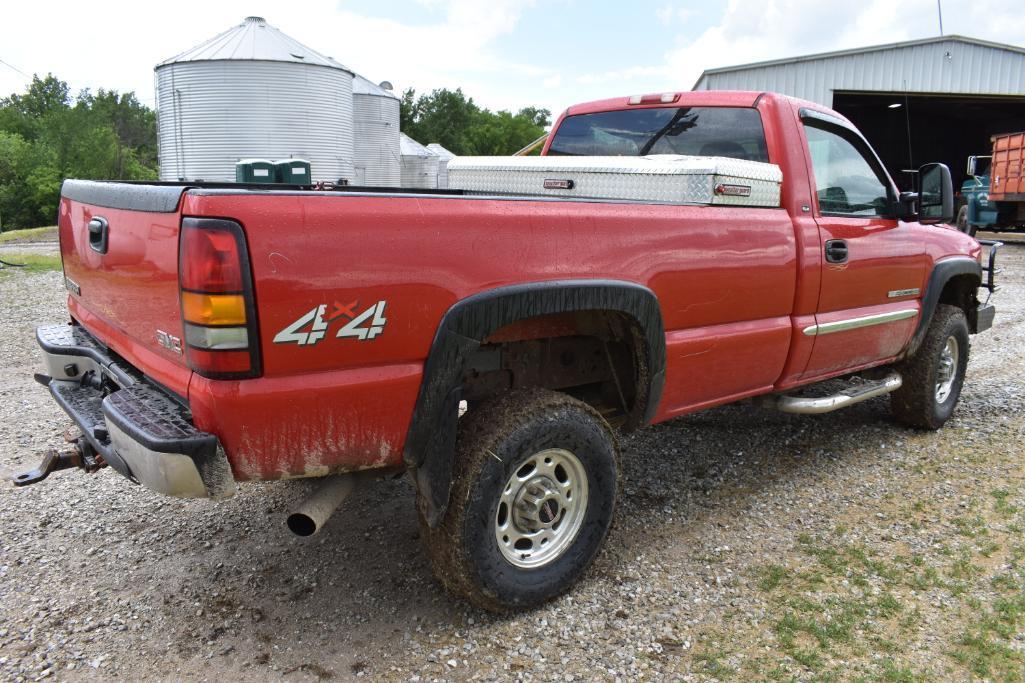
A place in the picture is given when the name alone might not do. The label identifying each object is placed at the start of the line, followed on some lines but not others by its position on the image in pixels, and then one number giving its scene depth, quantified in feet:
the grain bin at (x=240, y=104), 70.90
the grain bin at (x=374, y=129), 91.25
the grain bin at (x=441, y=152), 121.19
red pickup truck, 7.32
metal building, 66.49
